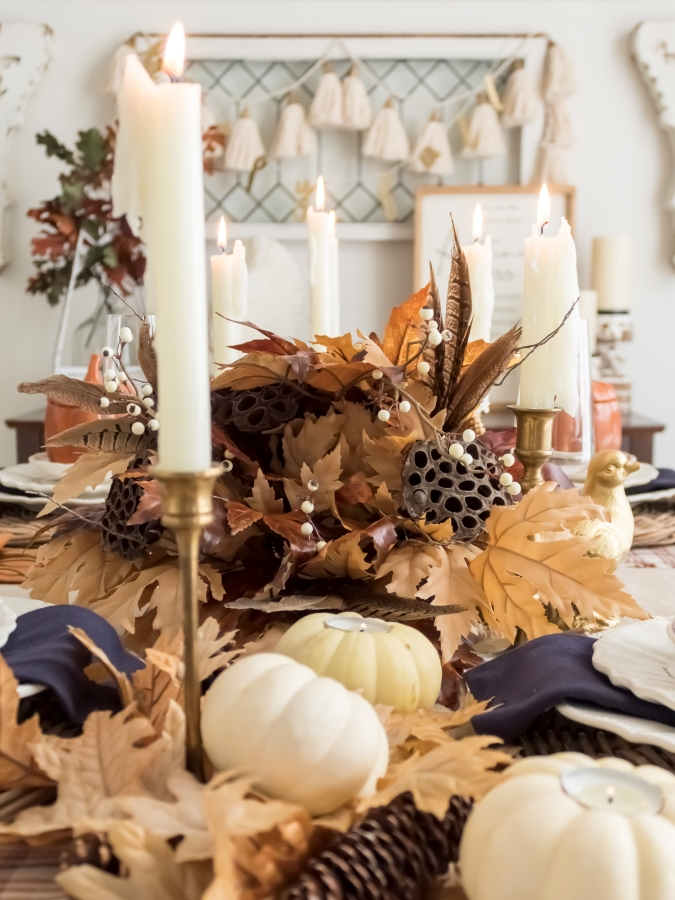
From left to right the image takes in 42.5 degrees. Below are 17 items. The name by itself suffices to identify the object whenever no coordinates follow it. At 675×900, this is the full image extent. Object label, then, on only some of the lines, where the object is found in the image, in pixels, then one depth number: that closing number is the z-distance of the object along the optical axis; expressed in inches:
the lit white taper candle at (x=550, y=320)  25.9
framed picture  97.1
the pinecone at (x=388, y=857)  12.4
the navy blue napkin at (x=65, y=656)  18.6
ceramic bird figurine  30.5
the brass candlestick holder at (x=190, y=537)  13.5
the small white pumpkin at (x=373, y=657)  18.9
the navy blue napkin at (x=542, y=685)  19.2
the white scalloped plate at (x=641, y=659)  19.2
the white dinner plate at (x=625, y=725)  18.0
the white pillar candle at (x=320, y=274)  32.3
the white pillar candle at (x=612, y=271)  94.7
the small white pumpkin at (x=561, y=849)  11.6
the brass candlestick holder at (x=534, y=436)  26.2
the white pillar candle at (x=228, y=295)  32.0
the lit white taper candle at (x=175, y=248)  13.2
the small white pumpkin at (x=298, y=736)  13.7
